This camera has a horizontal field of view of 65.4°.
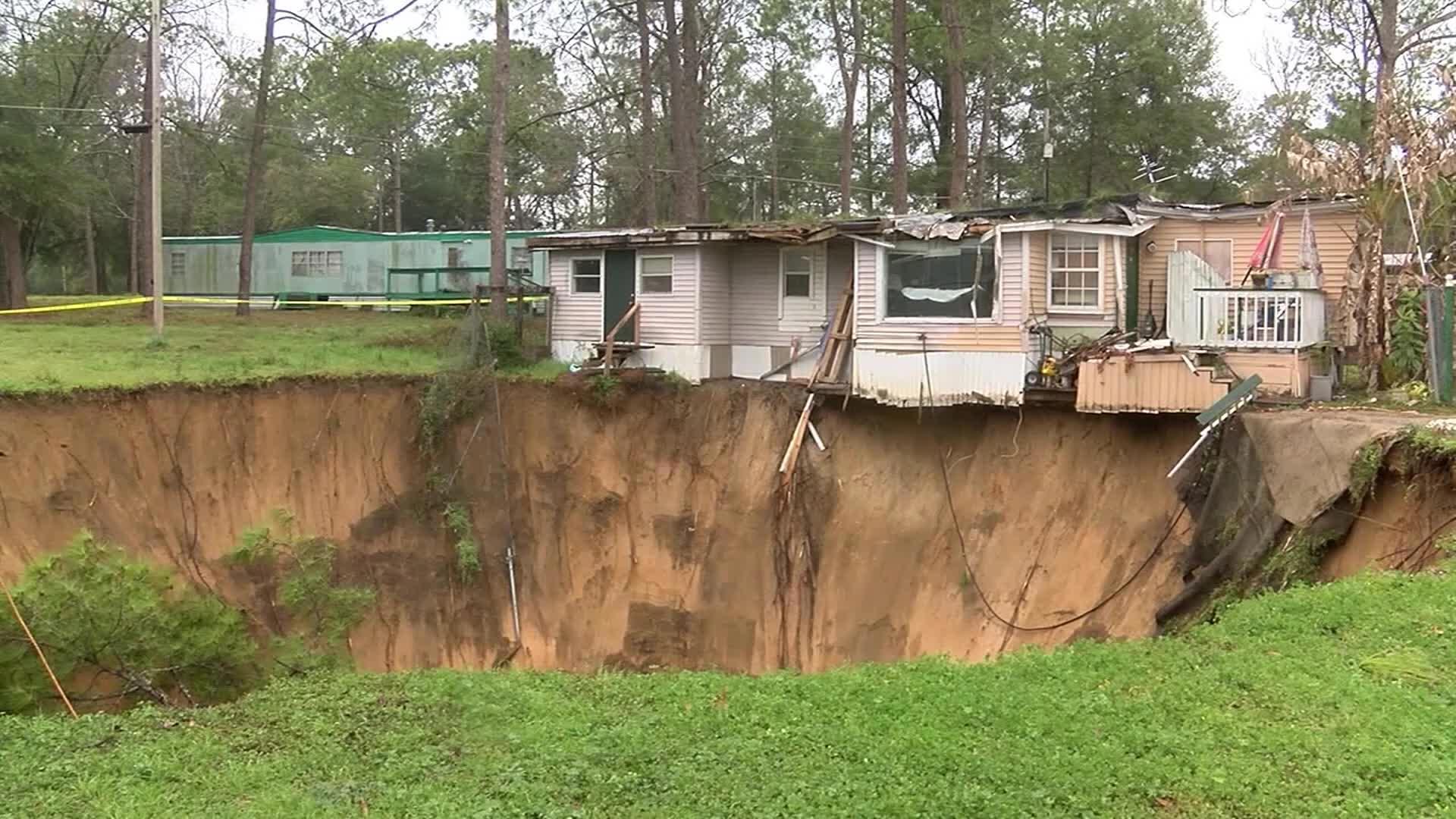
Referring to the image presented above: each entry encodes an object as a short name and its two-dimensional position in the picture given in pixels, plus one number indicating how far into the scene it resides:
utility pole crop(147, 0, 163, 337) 23.41
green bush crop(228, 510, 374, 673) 12.96
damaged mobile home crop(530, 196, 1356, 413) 15.86
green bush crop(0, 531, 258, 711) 10.63
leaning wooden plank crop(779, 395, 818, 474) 18.95
